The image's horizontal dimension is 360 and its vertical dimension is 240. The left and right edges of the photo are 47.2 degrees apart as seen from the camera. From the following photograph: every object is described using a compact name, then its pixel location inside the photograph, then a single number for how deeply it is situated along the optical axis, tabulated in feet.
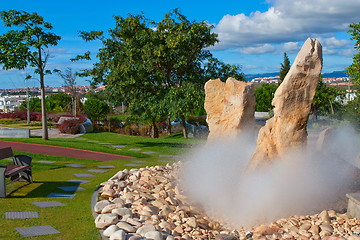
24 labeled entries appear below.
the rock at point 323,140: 30.01
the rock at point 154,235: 19.19
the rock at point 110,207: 23.47
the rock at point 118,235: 19.06
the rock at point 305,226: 21.88
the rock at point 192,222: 22.02
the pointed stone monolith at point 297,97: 24.80
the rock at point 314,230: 21.35
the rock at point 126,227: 20.35
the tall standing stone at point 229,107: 33.94
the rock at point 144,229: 19.92
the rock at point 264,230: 21.49
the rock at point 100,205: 24.00
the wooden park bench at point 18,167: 30.17
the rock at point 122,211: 22.63
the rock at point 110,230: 19.97
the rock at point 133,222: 21.18
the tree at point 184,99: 63.21
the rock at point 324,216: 22.82
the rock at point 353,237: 20.07
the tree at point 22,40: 56.85
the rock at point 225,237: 20.40
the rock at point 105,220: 21.25
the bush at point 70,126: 84.64
